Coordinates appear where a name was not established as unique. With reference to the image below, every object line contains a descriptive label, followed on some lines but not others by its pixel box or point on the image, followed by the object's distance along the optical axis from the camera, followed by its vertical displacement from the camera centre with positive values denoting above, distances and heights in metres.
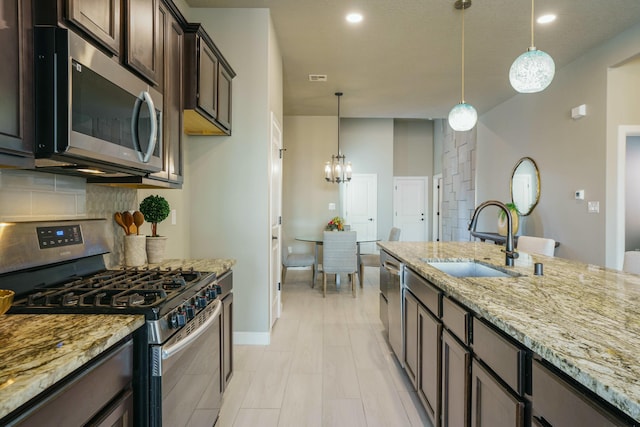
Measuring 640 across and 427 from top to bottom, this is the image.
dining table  5.04 -0.53
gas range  1.12 -0.32
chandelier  5.78 +0.66
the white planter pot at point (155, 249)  2.08 -0.24
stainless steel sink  2.21 -0.37
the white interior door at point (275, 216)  3.30 -0.06
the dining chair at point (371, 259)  5.03 -0.72
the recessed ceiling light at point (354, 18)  3.12 +1.78
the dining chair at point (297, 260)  4.75 -0.70
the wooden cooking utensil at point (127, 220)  1.94 -0.06
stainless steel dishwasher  2.40 -0.67
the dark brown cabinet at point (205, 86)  2.17 +0.85
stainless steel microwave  1.06 +0.35
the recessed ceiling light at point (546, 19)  3.16 +1.79
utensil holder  1.91 -0.22
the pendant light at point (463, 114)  2.95 +0.84
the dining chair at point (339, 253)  4.48 -0.55
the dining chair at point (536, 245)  2.87 -0.30
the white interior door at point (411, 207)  8.36 +0.10
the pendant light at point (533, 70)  2.17 +0.90
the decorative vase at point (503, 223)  4.79 -0.16
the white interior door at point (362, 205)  7.40 +0.12
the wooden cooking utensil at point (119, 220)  1.90 -0.06
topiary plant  2.09 +0.01
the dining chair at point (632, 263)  1.99 -0.30
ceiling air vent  4.57 +1.79
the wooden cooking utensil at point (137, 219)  1.98 -0.05
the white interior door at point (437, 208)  8.17 +0.06
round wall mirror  4.87 +0.38
